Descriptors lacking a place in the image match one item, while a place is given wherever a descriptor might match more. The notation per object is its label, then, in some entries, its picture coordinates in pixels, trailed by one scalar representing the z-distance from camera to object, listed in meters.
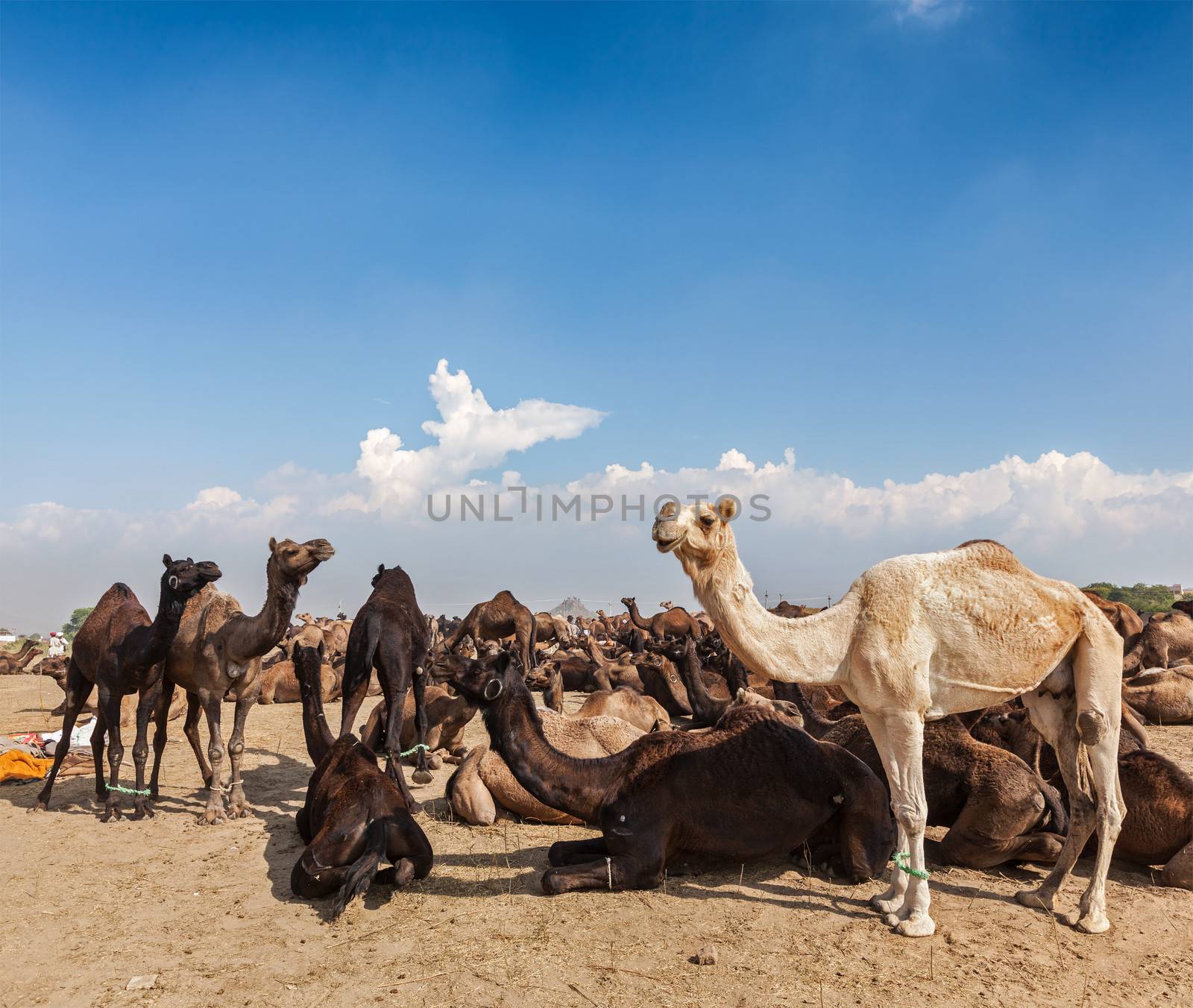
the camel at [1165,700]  15.13
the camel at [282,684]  20.20
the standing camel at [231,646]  8.95
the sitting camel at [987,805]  7.02
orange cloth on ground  10.95
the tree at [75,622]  76.36
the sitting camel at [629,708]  12.52
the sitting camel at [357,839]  6.44
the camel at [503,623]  25.73
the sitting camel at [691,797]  6.87
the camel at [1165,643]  21.85
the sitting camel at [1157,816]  6.75
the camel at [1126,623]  19.34
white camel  5.86
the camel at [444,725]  12.73
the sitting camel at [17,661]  29.27
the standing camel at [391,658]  9.99
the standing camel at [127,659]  9.09
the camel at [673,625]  35.16
